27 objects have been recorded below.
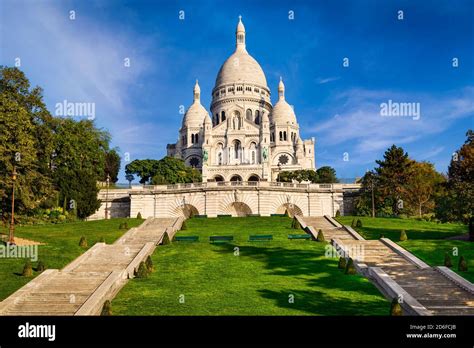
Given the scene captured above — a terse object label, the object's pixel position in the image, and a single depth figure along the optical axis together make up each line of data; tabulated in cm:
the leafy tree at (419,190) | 5575
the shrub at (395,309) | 1956
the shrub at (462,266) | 2770
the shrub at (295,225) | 4300
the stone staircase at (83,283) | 2196
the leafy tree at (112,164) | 7989
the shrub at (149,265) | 2844
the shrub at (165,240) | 3662
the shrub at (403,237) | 3666
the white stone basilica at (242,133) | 10194
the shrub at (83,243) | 3497
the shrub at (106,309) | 2030
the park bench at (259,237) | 3681
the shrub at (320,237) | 3669
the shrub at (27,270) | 2678
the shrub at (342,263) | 2848
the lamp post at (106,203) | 5828
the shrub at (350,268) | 2741
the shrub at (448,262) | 2830
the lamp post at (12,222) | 3375
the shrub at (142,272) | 2755
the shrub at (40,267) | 2771
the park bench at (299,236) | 3750
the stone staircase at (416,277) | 2198
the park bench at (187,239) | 3781
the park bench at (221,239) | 3691
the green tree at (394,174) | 5444
